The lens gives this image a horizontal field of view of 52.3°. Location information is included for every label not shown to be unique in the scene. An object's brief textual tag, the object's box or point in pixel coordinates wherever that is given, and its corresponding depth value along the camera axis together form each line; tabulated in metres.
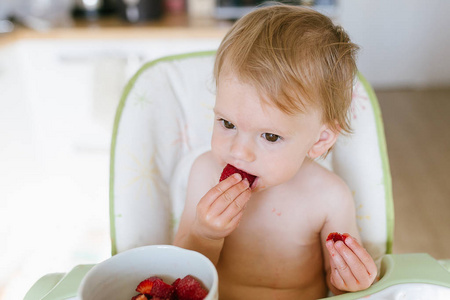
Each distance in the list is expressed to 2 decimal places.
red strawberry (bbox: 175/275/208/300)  0.55
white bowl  0.57
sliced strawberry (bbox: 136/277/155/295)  0.57
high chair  0.88
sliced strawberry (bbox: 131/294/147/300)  0.56
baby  0.68
